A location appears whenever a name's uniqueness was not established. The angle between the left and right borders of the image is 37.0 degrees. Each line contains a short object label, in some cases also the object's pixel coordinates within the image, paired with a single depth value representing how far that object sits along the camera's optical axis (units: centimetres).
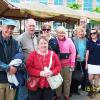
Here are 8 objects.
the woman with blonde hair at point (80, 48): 363
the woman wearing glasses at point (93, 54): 365
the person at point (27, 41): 278
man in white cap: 230
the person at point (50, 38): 299
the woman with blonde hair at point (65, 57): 330
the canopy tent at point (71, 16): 567
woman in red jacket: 248
